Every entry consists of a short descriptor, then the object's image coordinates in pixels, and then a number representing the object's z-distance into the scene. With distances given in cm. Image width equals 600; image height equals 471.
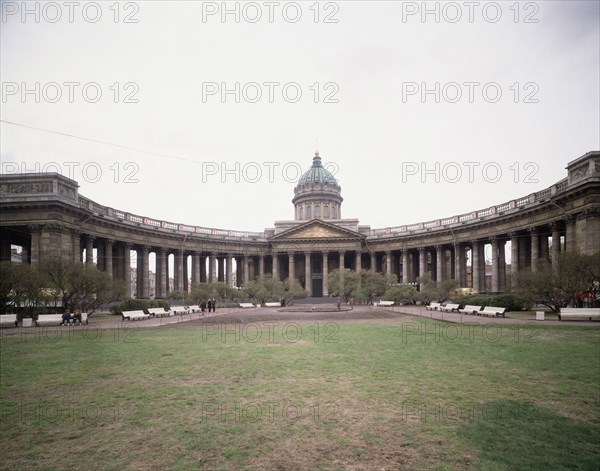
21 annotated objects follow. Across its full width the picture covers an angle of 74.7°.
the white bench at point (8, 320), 2433
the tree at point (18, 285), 2550
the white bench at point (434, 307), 3666
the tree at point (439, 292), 4562
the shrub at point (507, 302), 3128
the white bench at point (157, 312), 3289
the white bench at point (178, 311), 3578
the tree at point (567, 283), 2494
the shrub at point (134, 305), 3450
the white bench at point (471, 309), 2977
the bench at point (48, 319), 2457
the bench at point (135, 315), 2862
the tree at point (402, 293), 4638
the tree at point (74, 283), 2723
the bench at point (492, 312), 2661
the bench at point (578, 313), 2290
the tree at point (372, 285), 5241
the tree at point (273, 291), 4947
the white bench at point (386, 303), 4625
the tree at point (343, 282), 5245
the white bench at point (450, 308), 3434
